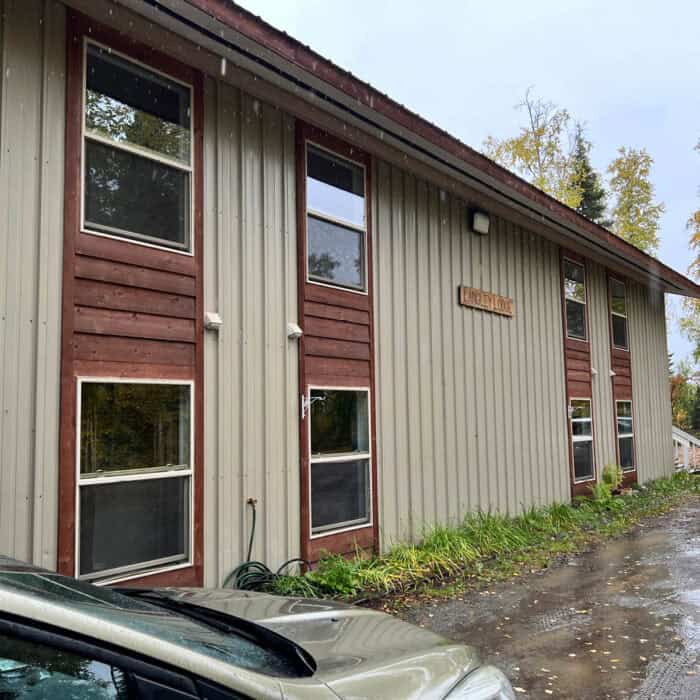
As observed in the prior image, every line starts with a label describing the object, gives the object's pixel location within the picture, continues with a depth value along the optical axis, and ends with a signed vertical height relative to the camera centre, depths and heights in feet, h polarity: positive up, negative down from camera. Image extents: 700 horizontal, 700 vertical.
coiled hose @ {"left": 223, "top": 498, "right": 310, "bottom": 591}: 17.37 -4.42
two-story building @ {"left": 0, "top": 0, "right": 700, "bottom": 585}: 14.34 +3.19
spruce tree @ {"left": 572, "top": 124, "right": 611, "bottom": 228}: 89.63 +29.51
